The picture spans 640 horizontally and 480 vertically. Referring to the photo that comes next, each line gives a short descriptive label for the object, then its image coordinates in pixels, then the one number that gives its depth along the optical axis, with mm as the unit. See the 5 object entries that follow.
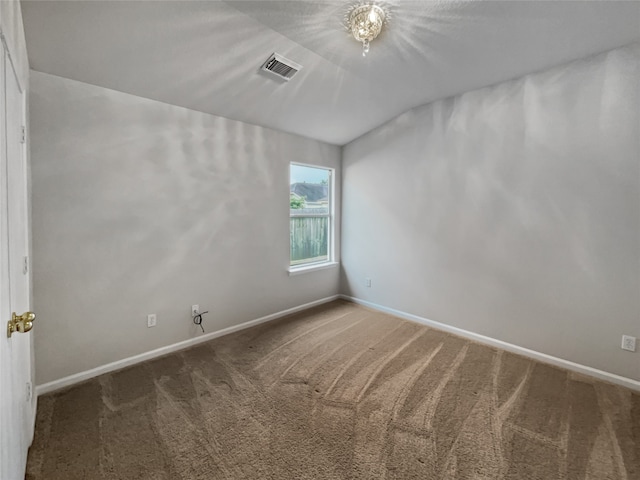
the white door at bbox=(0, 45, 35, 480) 1002
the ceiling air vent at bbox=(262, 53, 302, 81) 2293
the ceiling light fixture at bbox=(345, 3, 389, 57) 1885
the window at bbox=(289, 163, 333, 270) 3855
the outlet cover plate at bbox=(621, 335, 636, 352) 2232
